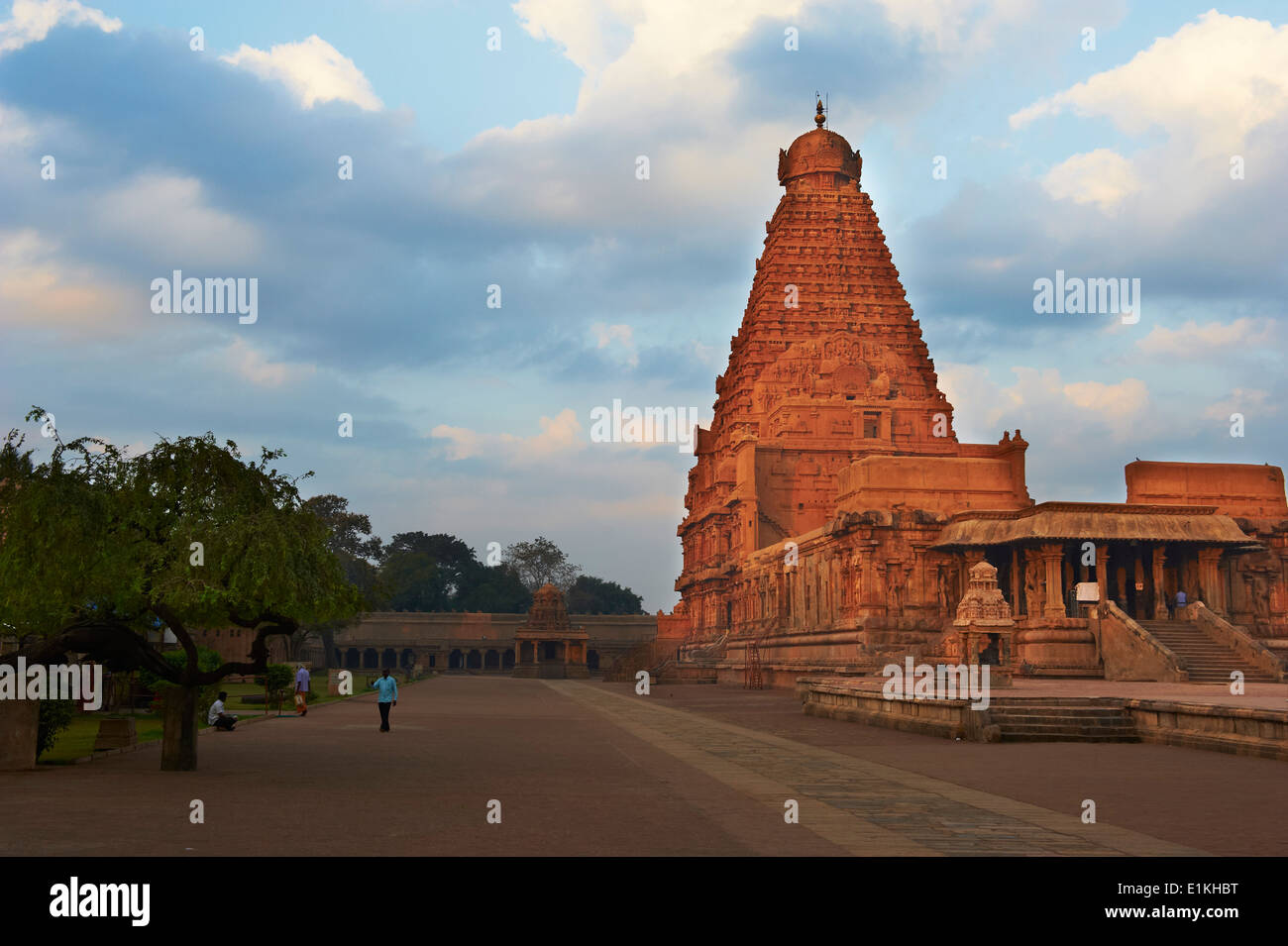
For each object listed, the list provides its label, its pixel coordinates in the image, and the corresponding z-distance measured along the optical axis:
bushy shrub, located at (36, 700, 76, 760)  19.53
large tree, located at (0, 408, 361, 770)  17.39
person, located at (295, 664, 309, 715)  37.09
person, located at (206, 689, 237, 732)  27.33
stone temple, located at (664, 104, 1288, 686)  48.06
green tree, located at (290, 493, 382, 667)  140.62
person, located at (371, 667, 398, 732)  29.43
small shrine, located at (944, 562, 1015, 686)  37.97
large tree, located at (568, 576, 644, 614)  187.50
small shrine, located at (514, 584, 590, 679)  109.00
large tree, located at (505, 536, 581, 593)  193.62
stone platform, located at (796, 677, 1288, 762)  21.23
